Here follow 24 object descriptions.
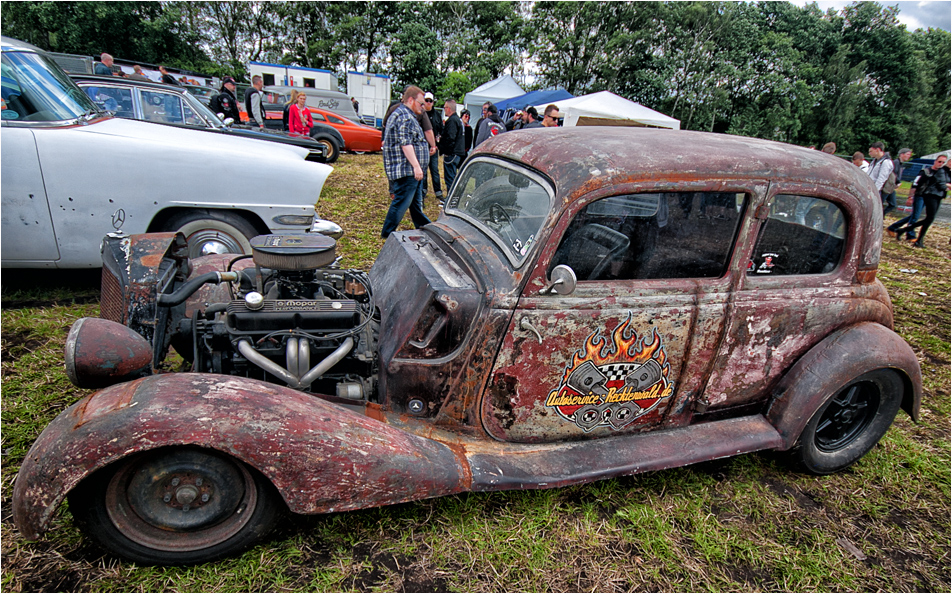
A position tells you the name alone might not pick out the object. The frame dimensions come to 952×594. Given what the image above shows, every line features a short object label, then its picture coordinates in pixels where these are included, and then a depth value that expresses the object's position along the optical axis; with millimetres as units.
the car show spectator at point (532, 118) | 9389
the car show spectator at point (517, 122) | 10226
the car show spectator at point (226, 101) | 9664
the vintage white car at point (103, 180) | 3695
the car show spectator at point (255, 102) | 10844
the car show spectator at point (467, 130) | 11789
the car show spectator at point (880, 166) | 8805
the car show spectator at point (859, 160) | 9734
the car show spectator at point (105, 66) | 10337
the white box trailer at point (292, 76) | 24250
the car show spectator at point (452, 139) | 9086
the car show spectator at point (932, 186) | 8484
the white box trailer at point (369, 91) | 24578
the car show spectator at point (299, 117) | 11250
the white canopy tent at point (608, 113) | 16203
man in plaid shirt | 5609
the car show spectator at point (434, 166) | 8523
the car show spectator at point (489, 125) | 9344
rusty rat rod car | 1888
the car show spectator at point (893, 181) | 9742
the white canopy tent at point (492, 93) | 21188
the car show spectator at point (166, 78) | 14851
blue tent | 18484
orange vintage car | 14254
